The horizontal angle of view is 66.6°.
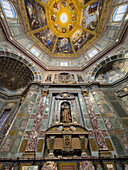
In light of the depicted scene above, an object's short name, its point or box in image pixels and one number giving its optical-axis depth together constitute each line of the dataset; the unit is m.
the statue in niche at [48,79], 10.73
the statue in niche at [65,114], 6.89
